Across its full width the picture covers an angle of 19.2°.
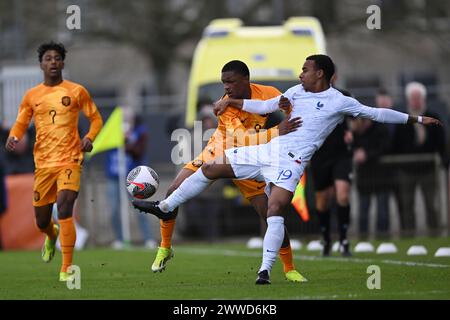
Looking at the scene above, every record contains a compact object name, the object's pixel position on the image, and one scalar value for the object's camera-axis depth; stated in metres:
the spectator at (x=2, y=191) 22.53
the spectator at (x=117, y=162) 23.48
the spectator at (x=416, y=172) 22.30
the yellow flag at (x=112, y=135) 23.69
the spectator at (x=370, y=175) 22.33
